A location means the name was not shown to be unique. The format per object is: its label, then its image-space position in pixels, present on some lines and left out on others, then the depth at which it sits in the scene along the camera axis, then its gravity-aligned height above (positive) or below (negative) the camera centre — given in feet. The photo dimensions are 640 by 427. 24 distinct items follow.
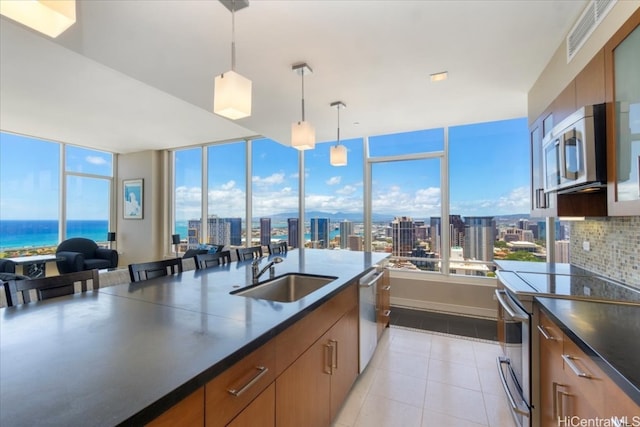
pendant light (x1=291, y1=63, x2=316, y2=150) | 8.42 +2.64
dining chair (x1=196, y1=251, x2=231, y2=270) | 8.63 -1.30
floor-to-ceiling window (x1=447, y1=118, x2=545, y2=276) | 12.30 +1.05
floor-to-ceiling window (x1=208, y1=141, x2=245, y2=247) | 19.33 +1.87
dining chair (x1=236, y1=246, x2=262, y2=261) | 10.71 -1.34
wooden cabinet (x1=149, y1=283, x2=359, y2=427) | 2.83 -2.19
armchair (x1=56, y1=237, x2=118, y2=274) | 16.75 -2.26
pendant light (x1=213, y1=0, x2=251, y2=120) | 5.73 +2.70
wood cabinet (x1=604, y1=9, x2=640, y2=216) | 4.04 +1.57
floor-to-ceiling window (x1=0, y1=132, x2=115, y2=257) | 17.43 +1.86
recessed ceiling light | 8.50 +4.47
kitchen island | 2.15 -1.41
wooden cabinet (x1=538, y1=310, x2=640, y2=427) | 3.04 -2.19
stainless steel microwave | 4.70 +1.23
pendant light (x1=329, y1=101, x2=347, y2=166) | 10.71 +2.56
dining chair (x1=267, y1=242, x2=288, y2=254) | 12.58 -1.32
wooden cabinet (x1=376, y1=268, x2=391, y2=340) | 9.22 -2.92
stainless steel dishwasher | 7.43 -2.76
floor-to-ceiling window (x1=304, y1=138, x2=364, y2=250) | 16.25 +1.23
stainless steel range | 5.24 -1.93
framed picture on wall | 22.08 +1.87
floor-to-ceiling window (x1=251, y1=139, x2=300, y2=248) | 18.02 +1.80
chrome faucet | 6.61 -1.27
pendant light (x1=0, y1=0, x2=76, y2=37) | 3.50 +2.73
